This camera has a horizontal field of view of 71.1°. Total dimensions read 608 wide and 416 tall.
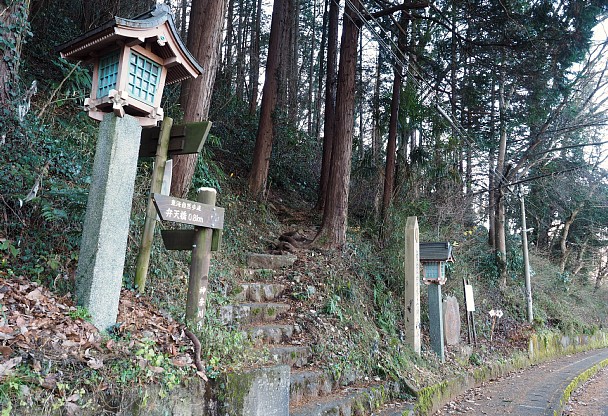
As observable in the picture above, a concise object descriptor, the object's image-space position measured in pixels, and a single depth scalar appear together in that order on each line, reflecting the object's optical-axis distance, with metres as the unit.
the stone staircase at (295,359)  4.84
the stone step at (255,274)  6.62
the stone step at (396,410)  5.48
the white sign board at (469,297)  9.82
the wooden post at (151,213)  4.46
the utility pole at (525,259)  14.52
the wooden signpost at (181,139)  4.48
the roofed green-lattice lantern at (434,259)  8.11
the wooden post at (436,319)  7.97
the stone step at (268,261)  7.30
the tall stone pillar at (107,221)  3.64
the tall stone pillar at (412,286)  7.25
